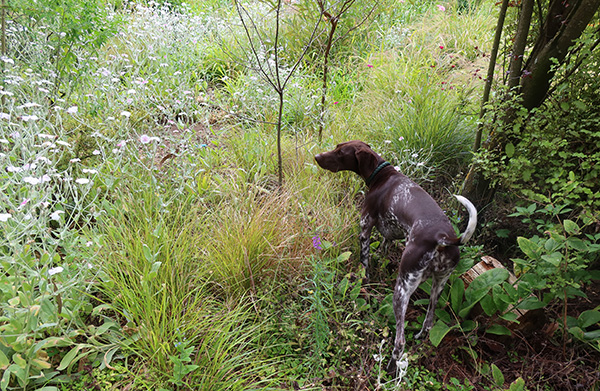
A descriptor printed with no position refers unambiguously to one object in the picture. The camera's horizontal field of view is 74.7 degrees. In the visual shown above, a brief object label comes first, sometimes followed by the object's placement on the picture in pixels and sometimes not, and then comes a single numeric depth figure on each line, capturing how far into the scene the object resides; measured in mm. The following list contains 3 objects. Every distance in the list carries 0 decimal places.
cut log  2463
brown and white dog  2207
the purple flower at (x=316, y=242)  2478
